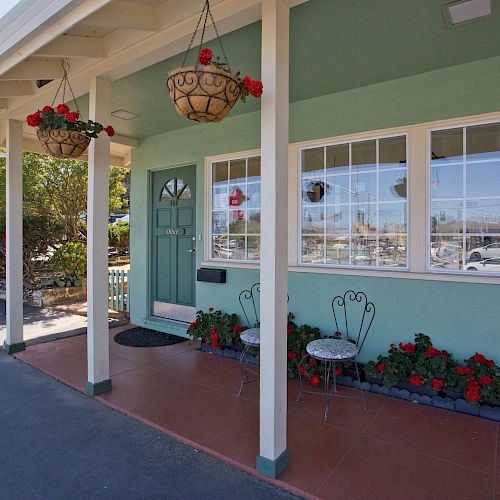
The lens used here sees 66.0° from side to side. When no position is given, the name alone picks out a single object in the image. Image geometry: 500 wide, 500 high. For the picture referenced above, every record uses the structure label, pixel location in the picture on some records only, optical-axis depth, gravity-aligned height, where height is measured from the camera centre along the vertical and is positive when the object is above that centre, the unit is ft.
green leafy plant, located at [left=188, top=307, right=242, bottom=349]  13.17 -3.04
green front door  16.02 -0.05
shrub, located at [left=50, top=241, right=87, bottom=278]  24.68 -1.13
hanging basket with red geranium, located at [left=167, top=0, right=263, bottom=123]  5.87 +2.41
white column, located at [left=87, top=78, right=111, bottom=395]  10.20 -0.01
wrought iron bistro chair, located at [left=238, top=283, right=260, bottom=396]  13.48 -2.22
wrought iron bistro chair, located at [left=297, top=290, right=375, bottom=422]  9.38 -2.54
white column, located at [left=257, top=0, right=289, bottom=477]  6.78 +0.25
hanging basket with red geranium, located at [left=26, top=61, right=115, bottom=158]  8.73 +2.61
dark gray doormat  15.02 -3.89
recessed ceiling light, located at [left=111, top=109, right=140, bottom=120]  13.64 +4.66
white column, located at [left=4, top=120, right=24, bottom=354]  13.74 +0.31
